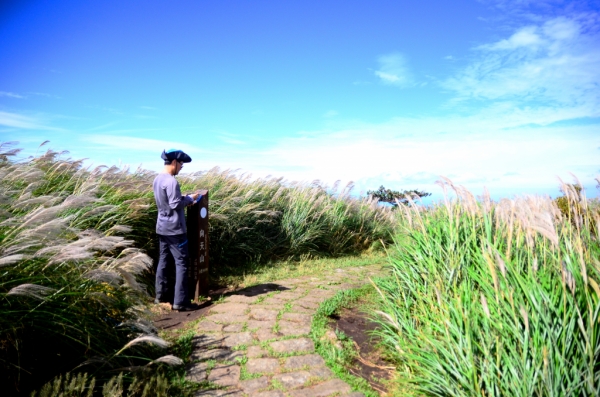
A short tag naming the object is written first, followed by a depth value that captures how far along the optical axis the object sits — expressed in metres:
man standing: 5.23
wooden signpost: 5.78
